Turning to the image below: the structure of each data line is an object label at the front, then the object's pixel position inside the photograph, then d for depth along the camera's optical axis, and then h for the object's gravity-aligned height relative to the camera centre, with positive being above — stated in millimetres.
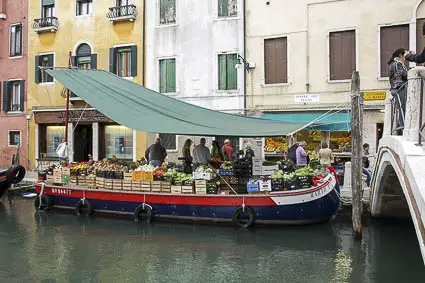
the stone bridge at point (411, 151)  4832 -139
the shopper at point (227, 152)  14844 -330
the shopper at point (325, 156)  13085 -411
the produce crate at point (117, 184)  11508 -1051
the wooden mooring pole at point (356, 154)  9406 -258
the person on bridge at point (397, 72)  7824 +1188
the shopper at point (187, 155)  13770 -420
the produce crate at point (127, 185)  11398 -1064
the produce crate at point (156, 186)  11059 -1058
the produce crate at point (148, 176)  11156 -825
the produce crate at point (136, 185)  11266 -1055
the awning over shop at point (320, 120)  13426 +786
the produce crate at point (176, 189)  10836 -1109
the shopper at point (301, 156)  13109 -409
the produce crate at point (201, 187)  10664 -1043
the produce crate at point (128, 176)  11406 -844
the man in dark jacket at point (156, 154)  13625 -362
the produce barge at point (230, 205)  10172 -1474
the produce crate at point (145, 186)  11180 -1065
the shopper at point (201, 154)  12539 -335
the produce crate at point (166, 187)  10977 -1072
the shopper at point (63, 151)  12891 -251
